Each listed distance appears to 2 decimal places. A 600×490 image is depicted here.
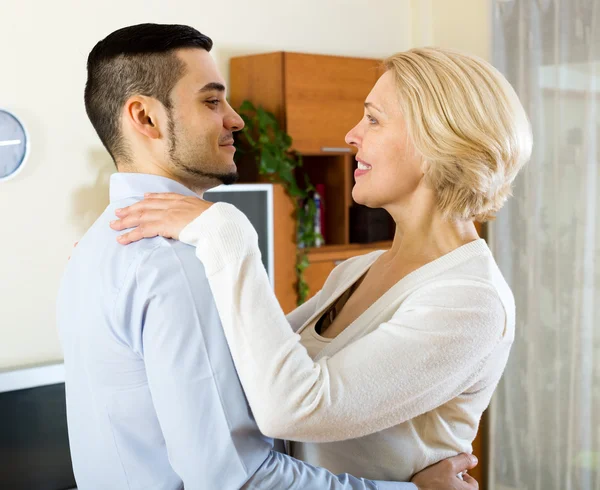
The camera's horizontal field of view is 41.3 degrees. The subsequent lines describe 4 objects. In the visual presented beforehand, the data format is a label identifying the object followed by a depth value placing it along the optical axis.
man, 1.33
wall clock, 3.14
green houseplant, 3.70
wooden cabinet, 3.77
